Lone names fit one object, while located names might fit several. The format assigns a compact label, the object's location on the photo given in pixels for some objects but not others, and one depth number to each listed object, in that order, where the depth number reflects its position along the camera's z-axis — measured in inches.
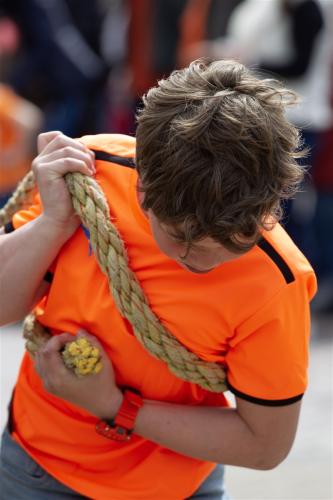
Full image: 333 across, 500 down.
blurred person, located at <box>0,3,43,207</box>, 416.5
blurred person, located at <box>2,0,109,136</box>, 506.0
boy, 131.8
